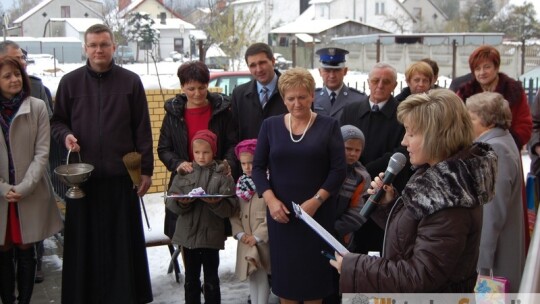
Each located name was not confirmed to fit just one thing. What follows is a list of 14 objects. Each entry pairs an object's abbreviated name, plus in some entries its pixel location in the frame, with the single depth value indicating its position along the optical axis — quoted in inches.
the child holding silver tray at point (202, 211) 168.1
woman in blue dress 151.9
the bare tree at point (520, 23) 1979.6
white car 1909.9
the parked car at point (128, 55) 1668.3
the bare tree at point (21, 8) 2726.4
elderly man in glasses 179.5
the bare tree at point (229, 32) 1216.2
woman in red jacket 198.2
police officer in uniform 205.6
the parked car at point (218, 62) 1290.6
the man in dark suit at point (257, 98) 187.9
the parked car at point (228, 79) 538.9
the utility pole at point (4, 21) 655.9
